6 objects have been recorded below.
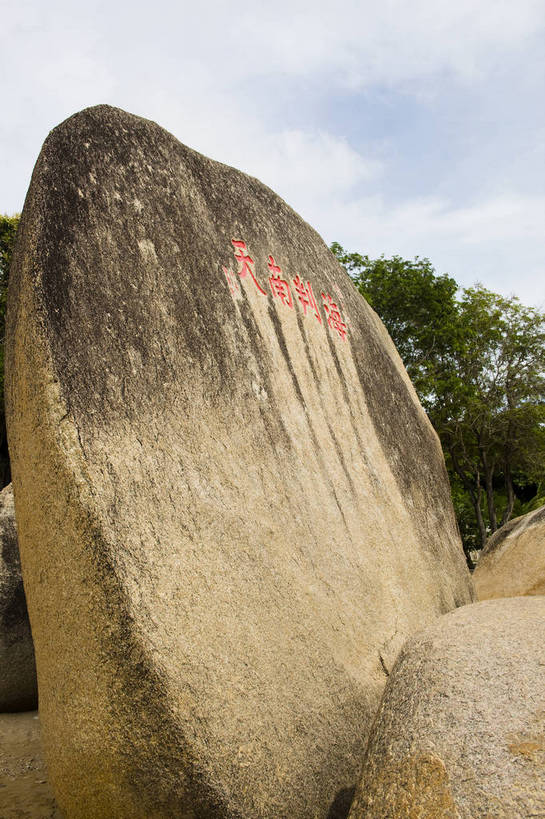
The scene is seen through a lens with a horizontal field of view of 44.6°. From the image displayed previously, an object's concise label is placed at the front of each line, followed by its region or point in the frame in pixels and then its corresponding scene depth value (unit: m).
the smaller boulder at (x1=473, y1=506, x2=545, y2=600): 6.90
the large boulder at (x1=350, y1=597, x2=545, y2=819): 1.73
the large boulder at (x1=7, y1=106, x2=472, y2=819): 2.27
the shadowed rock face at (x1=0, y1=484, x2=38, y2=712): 4.92
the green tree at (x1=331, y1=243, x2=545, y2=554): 17.06
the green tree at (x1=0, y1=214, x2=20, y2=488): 13.90
